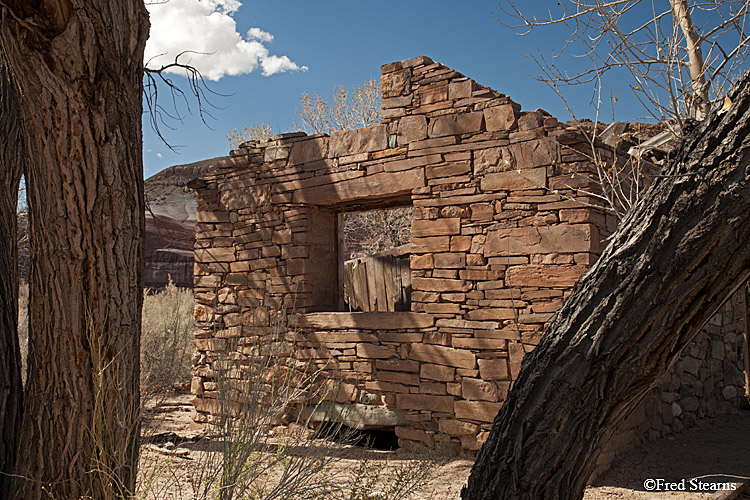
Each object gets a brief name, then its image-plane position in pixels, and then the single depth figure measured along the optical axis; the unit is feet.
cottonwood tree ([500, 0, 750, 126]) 11.79
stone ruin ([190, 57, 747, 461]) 15.70
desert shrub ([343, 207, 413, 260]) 44.68
